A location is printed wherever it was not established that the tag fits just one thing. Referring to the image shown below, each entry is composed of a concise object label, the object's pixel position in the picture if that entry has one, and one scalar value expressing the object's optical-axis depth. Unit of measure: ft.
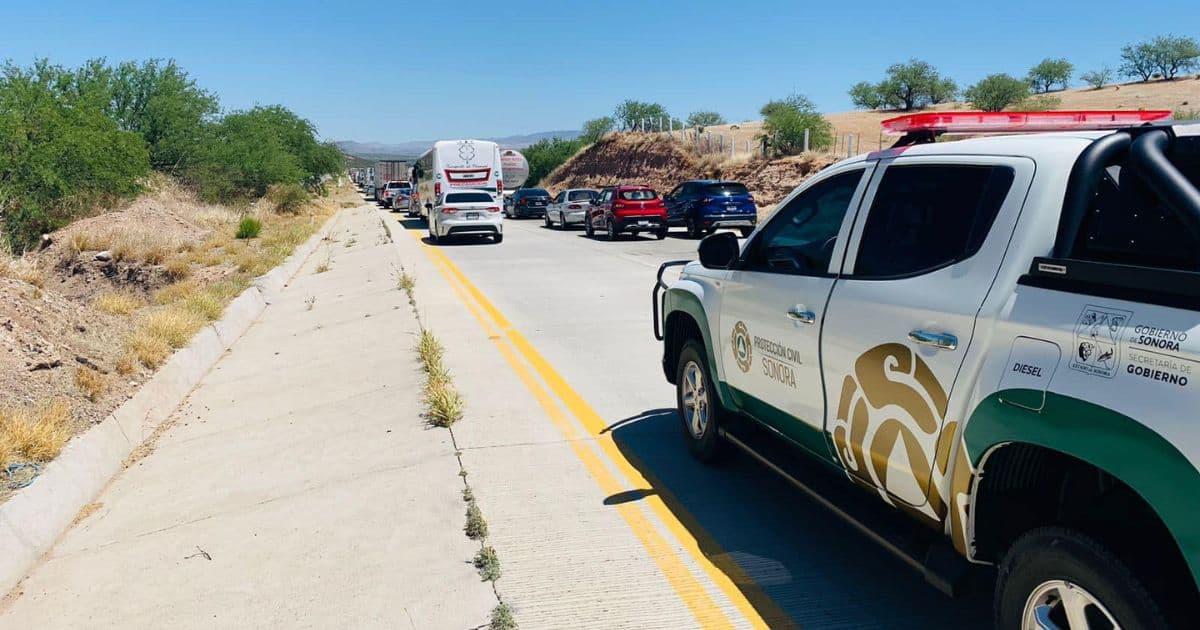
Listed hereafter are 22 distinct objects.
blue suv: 92.07
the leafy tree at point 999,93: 185.16
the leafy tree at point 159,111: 105.19
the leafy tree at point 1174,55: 254.68
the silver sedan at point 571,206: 117.08
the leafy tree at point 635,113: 246.06
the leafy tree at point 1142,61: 262.26
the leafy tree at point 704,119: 309.22
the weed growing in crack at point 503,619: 13.58
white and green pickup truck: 8.46
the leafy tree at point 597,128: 255.09
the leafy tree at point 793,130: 151.94
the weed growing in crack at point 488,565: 15.34
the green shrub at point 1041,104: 177.68
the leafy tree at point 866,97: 277.03
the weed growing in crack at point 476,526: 17.13
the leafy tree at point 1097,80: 279.08
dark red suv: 93.40
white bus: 112.06
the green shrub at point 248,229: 84.17
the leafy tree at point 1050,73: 260.62
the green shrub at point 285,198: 135.23
